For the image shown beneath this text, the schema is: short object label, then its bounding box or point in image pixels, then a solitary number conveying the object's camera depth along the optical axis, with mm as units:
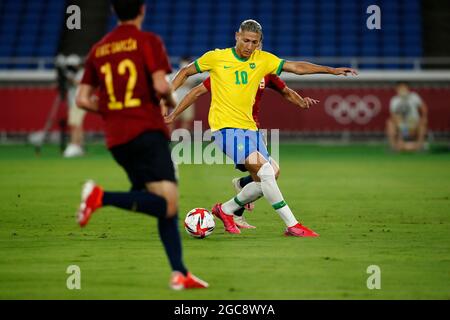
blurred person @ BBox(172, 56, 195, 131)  26656
